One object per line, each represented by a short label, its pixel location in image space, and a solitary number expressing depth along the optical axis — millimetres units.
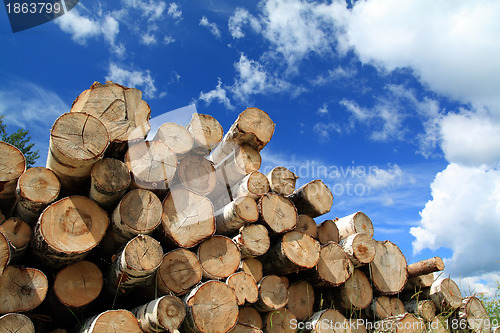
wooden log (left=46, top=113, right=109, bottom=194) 2650
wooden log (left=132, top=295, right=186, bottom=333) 2396
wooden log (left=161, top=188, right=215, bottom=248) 3008
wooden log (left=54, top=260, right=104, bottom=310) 2643
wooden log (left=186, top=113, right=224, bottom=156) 3445
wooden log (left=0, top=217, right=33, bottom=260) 2639
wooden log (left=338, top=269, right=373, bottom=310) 3795
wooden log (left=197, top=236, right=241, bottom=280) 3070
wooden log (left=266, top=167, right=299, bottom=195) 3711
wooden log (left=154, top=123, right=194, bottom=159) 3277
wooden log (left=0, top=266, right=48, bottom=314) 2404
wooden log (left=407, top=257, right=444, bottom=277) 4023
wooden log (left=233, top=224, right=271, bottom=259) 3236
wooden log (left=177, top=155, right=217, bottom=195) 3348
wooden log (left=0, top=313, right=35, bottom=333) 2238
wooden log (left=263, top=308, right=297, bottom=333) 3323
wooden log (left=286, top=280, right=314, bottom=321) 3629
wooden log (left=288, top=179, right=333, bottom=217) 3925
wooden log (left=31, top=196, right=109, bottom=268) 2523
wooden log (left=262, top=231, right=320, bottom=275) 3412
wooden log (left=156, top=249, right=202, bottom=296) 2805
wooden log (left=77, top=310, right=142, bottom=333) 2301
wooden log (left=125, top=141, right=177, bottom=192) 2965
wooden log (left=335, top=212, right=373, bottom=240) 4285
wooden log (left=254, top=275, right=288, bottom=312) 3217
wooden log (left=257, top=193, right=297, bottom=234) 3432
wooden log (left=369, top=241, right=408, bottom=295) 3973
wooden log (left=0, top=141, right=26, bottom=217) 2830
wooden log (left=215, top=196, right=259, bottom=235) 3256
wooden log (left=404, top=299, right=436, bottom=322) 4120
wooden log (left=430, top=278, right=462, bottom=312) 4254
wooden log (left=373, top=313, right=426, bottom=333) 3730
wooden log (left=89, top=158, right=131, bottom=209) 2705
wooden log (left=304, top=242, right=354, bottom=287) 3623
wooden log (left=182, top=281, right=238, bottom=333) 2664
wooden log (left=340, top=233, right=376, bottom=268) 3797
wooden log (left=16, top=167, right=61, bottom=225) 2658
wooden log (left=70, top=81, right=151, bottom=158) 3061
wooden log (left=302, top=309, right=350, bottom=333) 3438
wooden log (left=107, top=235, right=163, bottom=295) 2510
